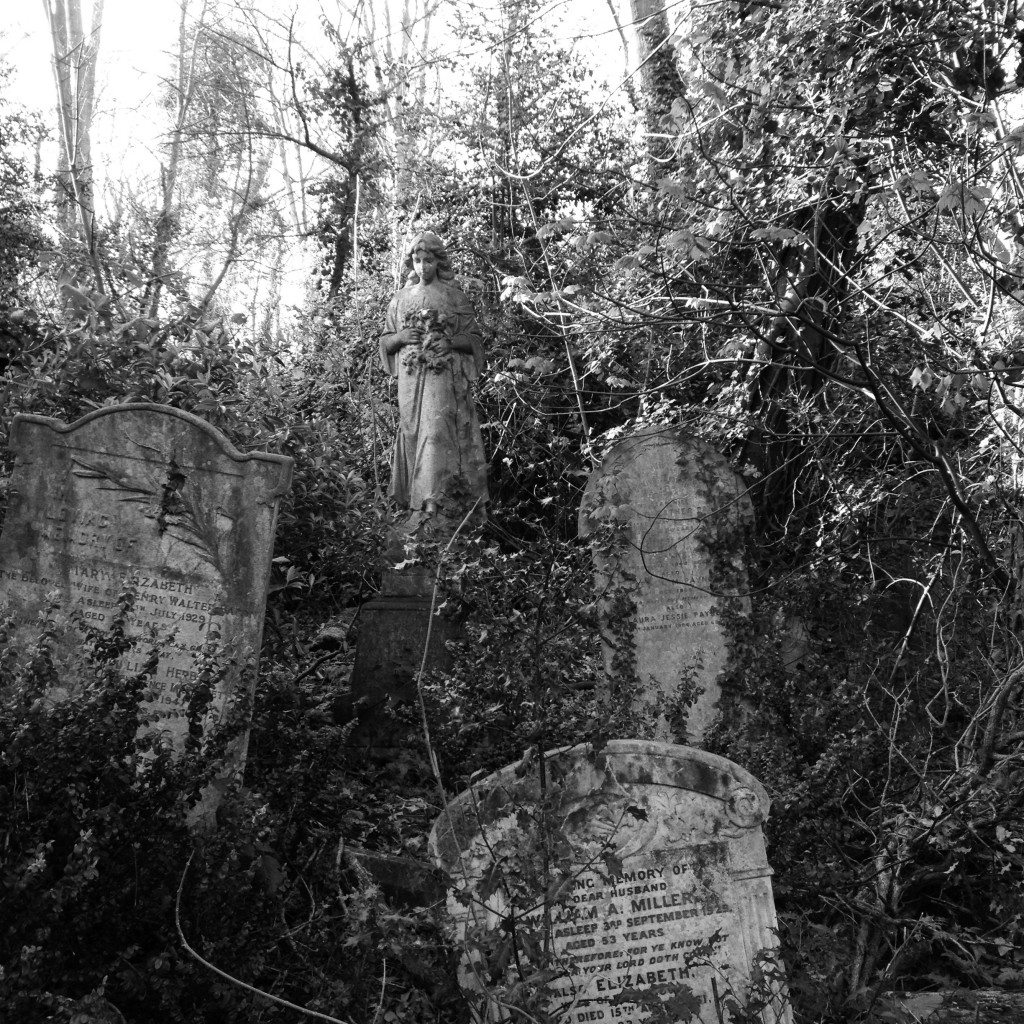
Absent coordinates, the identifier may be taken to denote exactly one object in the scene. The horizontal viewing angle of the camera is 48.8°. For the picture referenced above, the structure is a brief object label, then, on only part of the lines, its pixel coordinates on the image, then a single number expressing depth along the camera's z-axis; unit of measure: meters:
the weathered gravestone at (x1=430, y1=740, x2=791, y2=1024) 3.30
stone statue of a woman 7.46
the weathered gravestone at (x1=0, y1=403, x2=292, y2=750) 4.97
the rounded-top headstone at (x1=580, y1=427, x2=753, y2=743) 6.50
